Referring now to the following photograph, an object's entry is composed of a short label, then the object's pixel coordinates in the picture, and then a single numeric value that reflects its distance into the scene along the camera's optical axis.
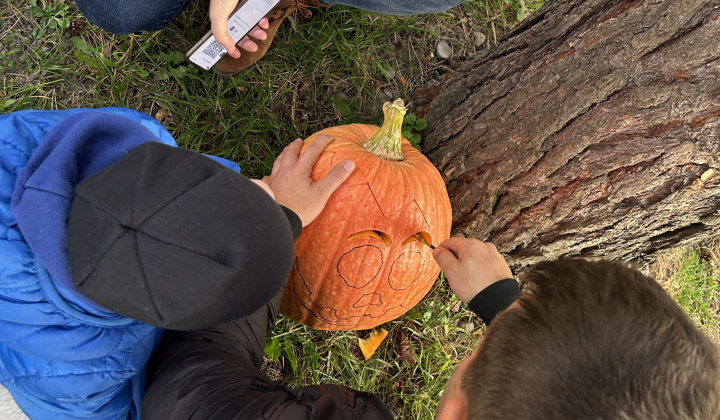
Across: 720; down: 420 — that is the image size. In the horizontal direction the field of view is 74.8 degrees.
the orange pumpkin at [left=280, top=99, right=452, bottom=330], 1.70
